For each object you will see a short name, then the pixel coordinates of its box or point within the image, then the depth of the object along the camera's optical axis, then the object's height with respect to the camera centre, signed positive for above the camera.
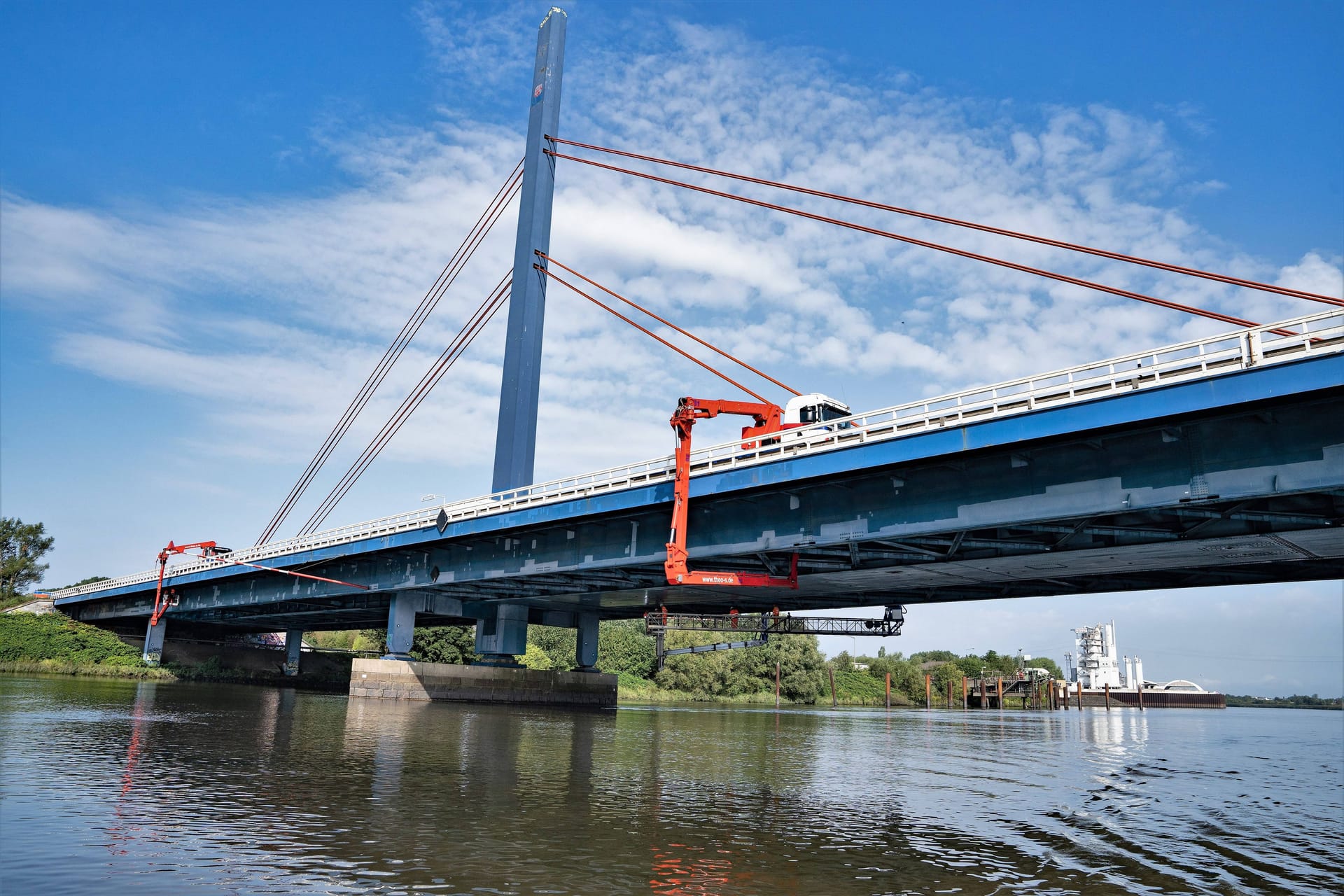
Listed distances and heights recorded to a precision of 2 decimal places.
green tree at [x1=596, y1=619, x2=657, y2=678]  103.38 -3.06
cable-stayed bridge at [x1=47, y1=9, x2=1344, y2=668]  23.19 +4.75
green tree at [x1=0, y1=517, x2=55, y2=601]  111.50 +5.92
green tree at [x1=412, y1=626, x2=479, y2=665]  86.50 -2.45
